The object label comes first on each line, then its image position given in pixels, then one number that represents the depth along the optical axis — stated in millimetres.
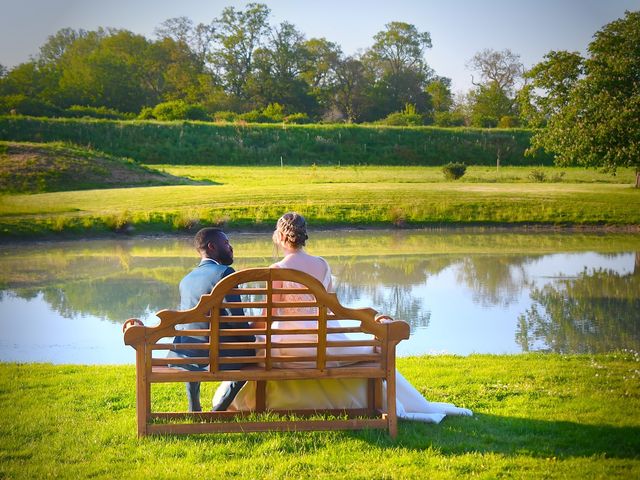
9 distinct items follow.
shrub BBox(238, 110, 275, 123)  55906
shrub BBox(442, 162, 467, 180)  37969
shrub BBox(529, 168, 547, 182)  37781
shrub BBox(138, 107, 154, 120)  51625
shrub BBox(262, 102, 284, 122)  56219
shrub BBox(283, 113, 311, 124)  56406
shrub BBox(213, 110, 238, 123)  53969
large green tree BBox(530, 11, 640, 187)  25188
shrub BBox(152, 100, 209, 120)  51500
